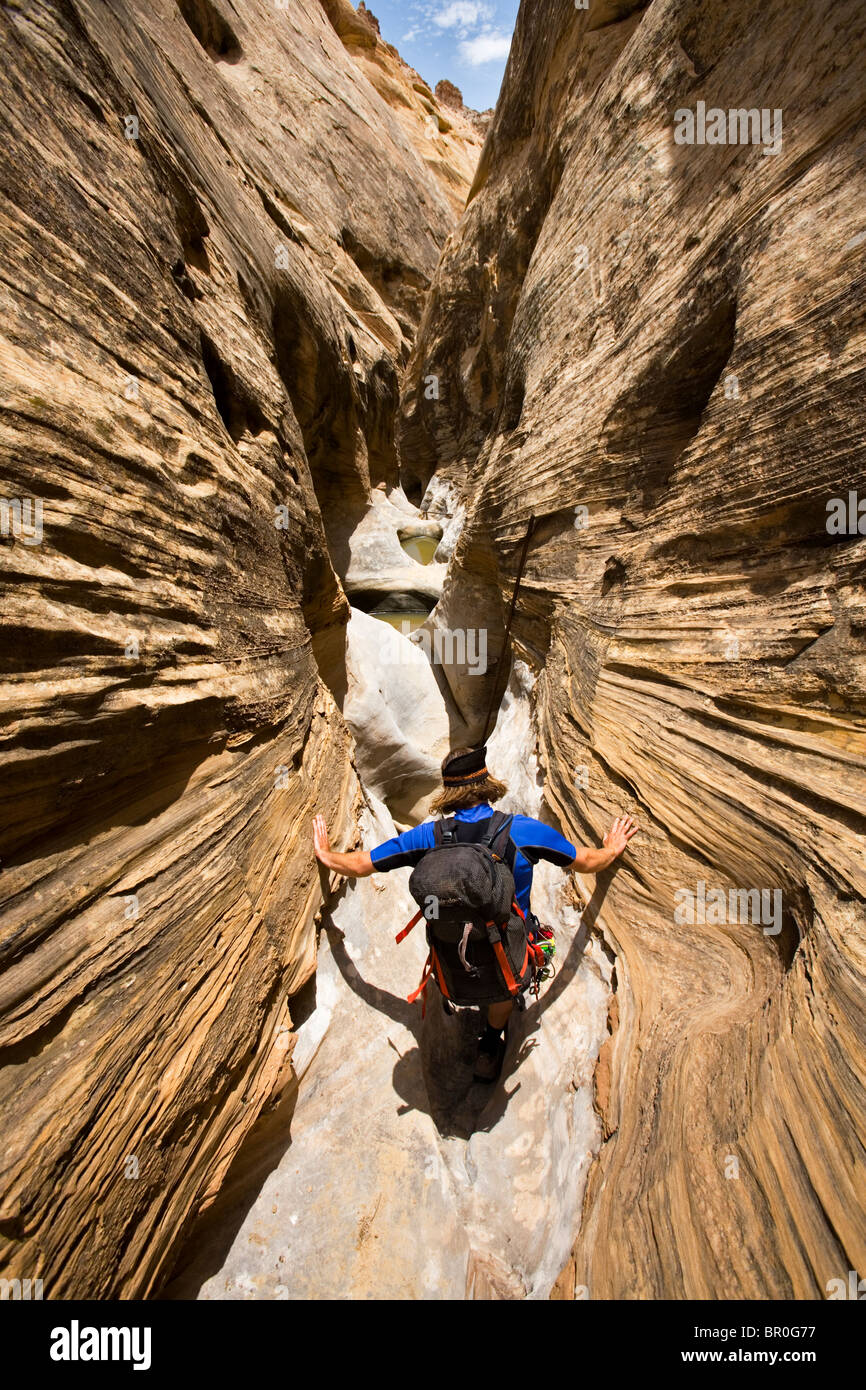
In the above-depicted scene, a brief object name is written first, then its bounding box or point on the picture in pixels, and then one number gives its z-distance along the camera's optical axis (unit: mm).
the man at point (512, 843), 3299
